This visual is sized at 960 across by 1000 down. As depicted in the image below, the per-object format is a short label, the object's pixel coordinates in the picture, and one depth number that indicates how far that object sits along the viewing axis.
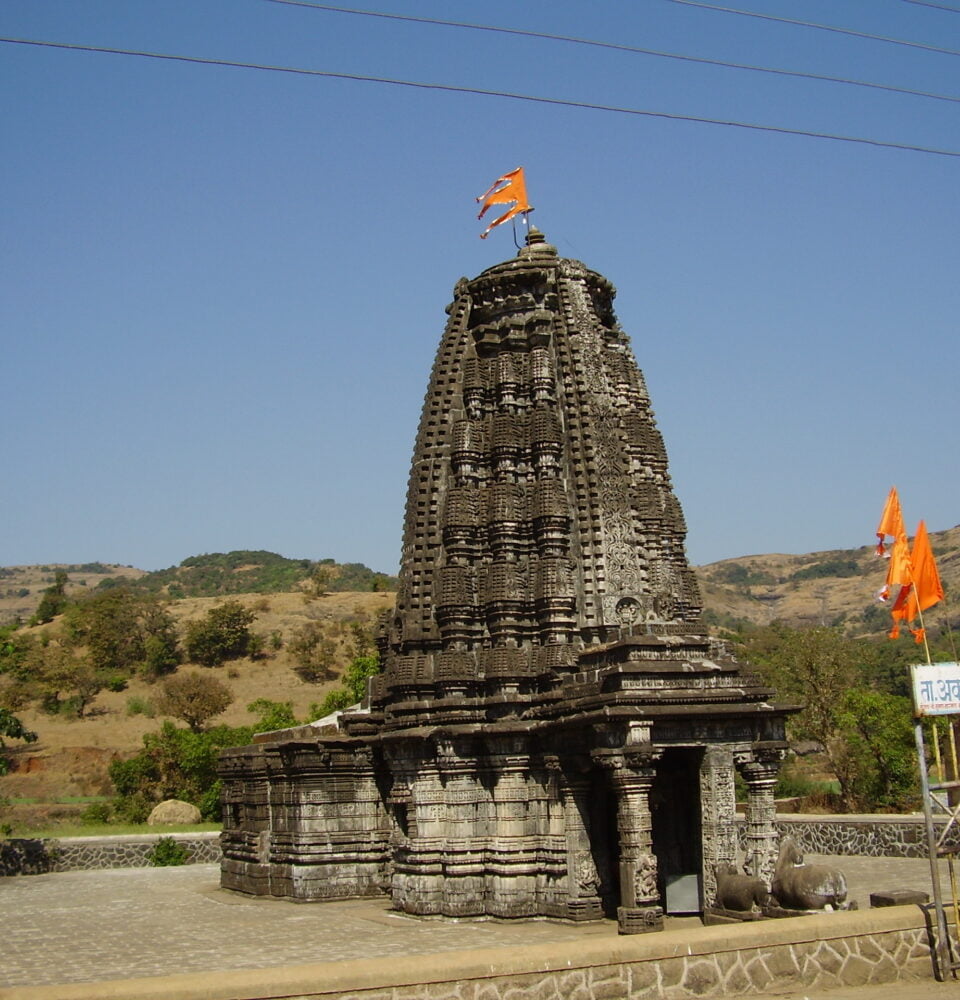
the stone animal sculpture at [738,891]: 15.10
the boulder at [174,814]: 36.97
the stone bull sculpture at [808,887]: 14.23
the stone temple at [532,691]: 15.86
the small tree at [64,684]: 67.19
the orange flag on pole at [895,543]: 13.64
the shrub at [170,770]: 42.44
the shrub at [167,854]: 31.16
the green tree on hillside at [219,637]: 75.19
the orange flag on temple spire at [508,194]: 22.72
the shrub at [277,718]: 43.41
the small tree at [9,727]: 28.30
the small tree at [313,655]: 71.88
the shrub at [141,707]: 66.56
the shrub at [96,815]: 41.53
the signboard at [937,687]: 11.80
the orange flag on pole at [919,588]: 13.51
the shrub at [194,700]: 61.75
